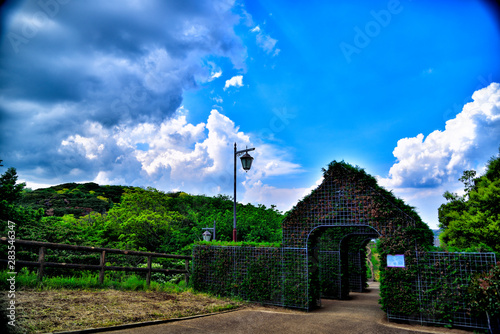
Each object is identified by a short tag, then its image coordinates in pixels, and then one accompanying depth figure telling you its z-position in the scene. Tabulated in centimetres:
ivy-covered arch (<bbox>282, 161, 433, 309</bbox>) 805
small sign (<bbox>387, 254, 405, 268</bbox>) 795
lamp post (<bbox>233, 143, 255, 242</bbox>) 1120
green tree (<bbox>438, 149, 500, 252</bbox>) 1405
